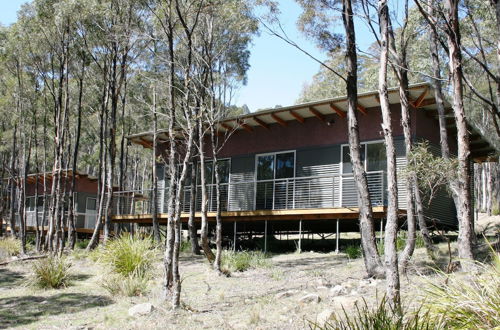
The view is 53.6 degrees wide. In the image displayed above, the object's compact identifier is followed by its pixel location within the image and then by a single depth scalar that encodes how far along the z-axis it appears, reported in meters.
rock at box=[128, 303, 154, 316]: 7.39
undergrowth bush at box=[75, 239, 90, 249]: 20.11
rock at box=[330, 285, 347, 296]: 7.78
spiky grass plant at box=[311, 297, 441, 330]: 4.08
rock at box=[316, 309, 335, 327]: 6.00
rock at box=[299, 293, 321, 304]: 7.34
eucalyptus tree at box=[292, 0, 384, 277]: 9.17
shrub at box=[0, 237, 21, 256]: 18.63
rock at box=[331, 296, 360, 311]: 6.79
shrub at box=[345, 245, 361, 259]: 12.37
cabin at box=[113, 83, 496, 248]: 14.06
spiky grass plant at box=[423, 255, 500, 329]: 3.92
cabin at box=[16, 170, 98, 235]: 27.14
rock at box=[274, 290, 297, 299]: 8.00
